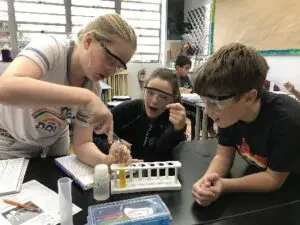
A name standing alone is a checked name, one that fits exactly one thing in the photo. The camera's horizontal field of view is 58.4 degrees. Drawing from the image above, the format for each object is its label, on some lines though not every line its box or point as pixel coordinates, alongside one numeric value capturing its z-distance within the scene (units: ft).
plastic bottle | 2.64
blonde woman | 2.39
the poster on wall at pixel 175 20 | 17.16
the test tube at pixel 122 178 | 2.79
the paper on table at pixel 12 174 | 2.73
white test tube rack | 2.78
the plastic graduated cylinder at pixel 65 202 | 2.19
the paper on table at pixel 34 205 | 2.27
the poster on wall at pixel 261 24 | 9.33
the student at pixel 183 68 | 12.69
